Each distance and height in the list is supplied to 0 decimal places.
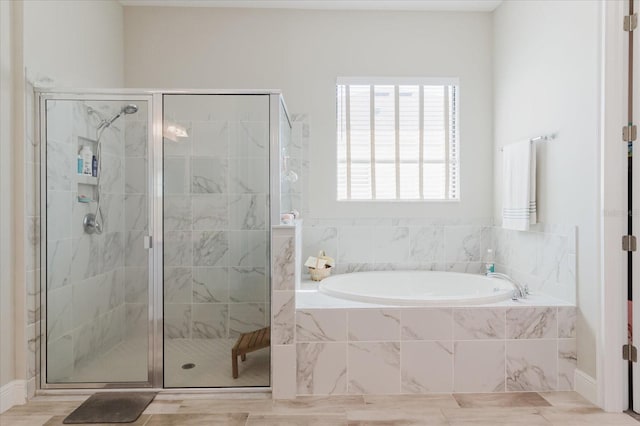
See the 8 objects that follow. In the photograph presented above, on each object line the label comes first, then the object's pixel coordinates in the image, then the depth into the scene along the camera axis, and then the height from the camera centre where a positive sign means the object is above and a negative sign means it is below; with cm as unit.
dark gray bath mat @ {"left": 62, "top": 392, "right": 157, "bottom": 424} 210 -108
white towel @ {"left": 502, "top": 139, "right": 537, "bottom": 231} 283 +18
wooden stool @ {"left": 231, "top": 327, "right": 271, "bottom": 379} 246 -82
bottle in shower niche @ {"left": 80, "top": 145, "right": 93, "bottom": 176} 246 +32
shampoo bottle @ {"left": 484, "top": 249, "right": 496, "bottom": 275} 333 -45
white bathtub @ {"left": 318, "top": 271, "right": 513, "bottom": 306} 318 -60
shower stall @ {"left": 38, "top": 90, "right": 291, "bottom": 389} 243 -12
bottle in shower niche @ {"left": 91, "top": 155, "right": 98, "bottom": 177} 247 +28
